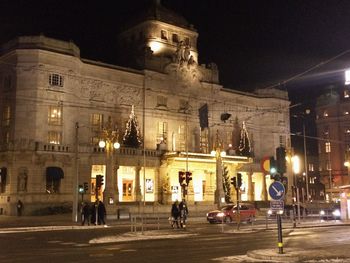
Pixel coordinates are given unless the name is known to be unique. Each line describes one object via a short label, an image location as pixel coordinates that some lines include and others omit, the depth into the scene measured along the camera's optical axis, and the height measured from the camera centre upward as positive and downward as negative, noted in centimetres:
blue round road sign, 1631 +44
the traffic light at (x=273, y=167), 1692 +125
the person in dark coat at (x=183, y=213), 3260 -59
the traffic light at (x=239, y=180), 3613 +174
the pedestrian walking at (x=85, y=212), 3771 -53
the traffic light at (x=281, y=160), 1672 +148
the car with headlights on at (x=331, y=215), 4451 -112
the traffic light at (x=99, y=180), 3891 +198
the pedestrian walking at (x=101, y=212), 3800 -54
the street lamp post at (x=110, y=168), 4969 +387
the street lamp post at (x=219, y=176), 5797 +332
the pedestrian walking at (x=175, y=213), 3319 -58
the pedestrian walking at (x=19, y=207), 4906 -13
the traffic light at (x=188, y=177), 3966 +220
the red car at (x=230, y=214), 4016 -87
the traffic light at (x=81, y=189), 4041 +133
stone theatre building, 5331 +1113
